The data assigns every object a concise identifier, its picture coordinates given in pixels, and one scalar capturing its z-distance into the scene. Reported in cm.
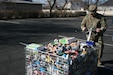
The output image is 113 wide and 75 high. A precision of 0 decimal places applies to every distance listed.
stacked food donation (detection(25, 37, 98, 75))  458
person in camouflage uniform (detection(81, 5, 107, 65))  704
